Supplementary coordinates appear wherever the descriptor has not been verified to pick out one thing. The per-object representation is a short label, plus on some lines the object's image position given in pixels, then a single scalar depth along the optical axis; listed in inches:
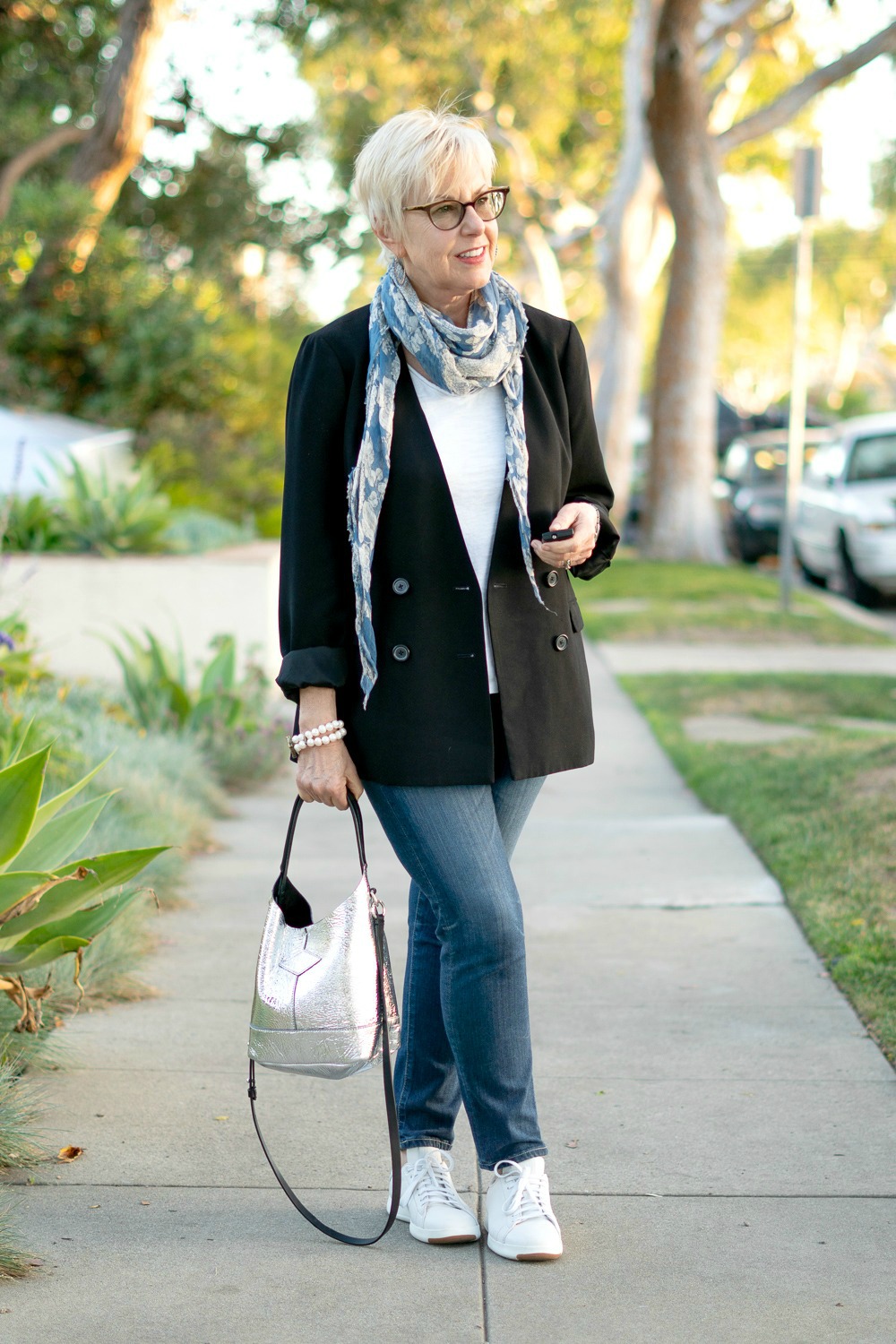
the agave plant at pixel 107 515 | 358.0
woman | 106.3
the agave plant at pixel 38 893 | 125.2
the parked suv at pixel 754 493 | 770.2
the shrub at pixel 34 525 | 350.9
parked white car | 583.5
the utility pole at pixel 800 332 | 525.3
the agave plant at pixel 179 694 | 279.6
